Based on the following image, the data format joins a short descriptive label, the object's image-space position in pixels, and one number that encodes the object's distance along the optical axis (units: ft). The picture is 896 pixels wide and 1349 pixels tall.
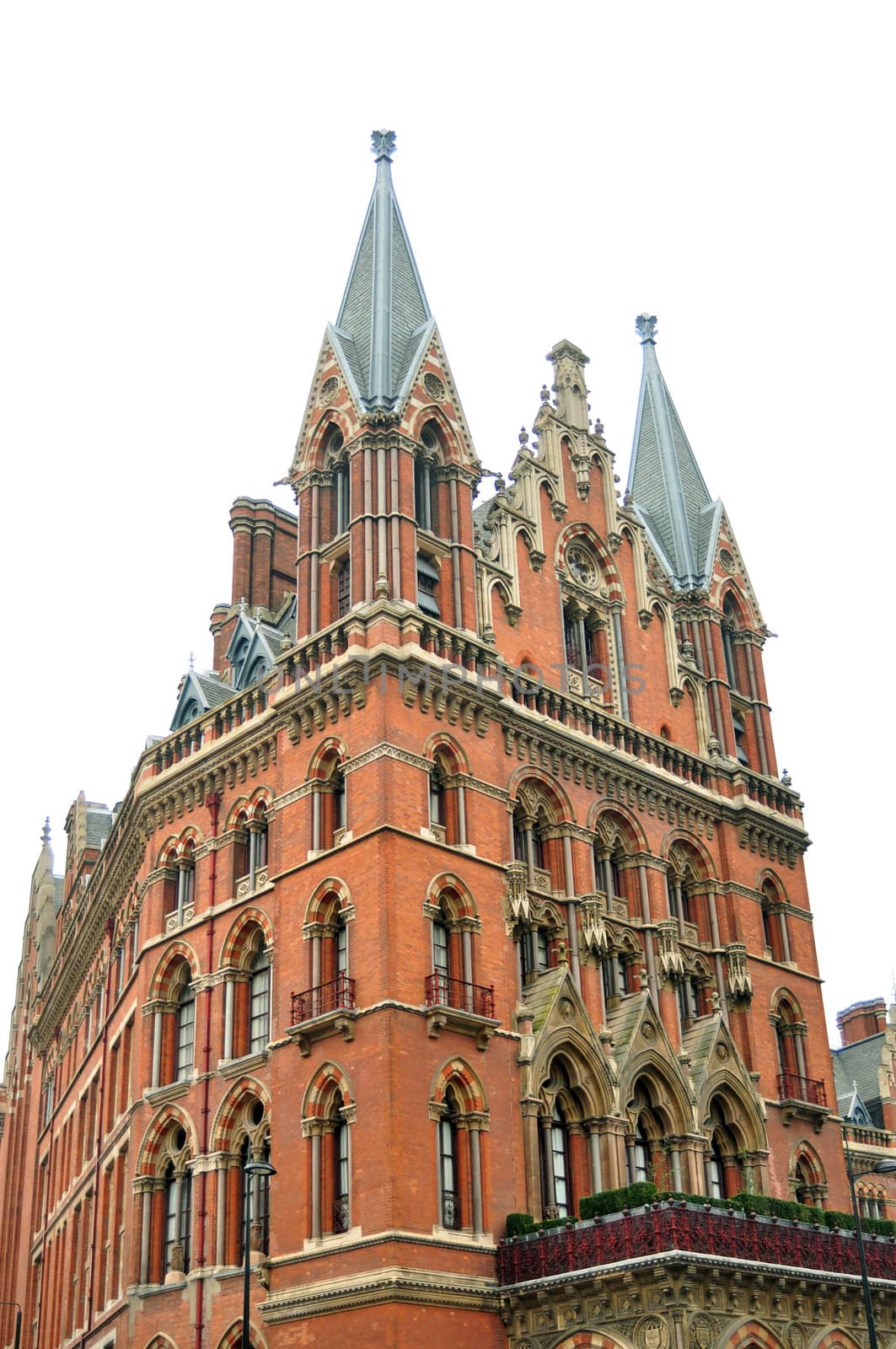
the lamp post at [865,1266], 111.96
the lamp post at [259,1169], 98.89
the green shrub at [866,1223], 128.57
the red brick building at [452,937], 116.98
